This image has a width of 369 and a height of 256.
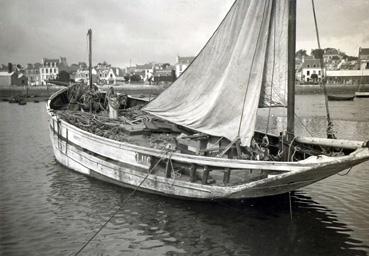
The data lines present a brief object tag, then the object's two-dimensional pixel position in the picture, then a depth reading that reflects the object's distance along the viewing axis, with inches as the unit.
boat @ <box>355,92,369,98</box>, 2938.0
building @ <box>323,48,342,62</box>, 5265.8
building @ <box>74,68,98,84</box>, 5494.6
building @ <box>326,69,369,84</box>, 3946.9
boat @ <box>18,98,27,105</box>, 2619.1
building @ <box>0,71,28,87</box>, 4130.2
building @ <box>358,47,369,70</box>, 3654.0
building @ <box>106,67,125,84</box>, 5477.4
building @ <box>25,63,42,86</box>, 6092.5
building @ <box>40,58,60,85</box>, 5871.1
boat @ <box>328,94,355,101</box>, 2691.9
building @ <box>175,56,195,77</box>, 5147.6
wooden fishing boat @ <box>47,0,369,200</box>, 419.5
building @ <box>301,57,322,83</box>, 4894.9
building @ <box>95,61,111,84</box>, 5528.5
